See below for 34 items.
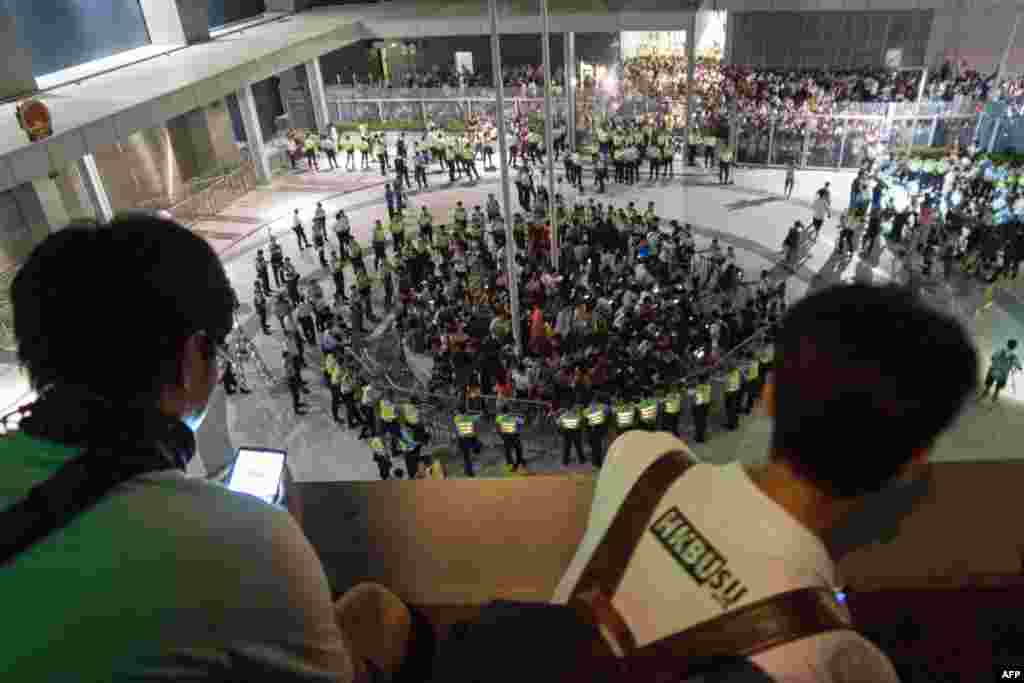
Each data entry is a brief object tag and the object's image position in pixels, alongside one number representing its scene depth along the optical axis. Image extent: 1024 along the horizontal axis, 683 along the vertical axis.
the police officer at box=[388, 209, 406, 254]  17.06
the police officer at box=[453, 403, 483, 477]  10.10
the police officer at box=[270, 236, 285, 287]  16.16
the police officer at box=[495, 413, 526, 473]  10.06
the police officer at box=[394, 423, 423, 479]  9.95
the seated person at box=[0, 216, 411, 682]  0.98
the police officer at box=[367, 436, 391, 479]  9.76
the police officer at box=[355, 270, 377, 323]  15.18
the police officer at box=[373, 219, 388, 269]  16.58
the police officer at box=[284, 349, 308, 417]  12.27
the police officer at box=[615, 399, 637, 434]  10.19
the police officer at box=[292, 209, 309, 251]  18.61
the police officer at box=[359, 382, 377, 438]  10.98
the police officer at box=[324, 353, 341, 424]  11.82
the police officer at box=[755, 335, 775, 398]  10.70
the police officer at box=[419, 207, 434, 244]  16.89
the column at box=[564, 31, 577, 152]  23.02
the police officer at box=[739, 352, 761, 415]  10.86
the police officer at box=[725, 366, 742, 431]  10.75
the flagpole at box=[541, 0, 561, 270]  12.25
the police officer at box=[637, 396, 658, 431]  10.23
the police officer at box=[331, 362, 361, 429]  11.67
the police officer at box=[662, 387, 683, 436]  10.38
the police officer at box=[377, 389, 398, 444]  10.36
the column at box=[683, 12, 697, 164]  20.50
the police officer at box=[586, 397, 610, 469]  10.16
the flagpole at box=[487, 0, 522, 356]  10.53
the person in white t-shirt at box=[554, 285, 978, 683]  1.08
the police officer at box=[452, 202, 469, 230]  16.40
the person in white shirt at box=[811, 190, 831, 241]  16.77
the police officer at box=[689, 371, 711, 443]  10.47
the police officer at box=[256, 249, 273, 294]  15.95
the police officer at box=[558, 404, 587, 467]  10.26
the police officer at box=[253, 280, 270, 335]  14.73
